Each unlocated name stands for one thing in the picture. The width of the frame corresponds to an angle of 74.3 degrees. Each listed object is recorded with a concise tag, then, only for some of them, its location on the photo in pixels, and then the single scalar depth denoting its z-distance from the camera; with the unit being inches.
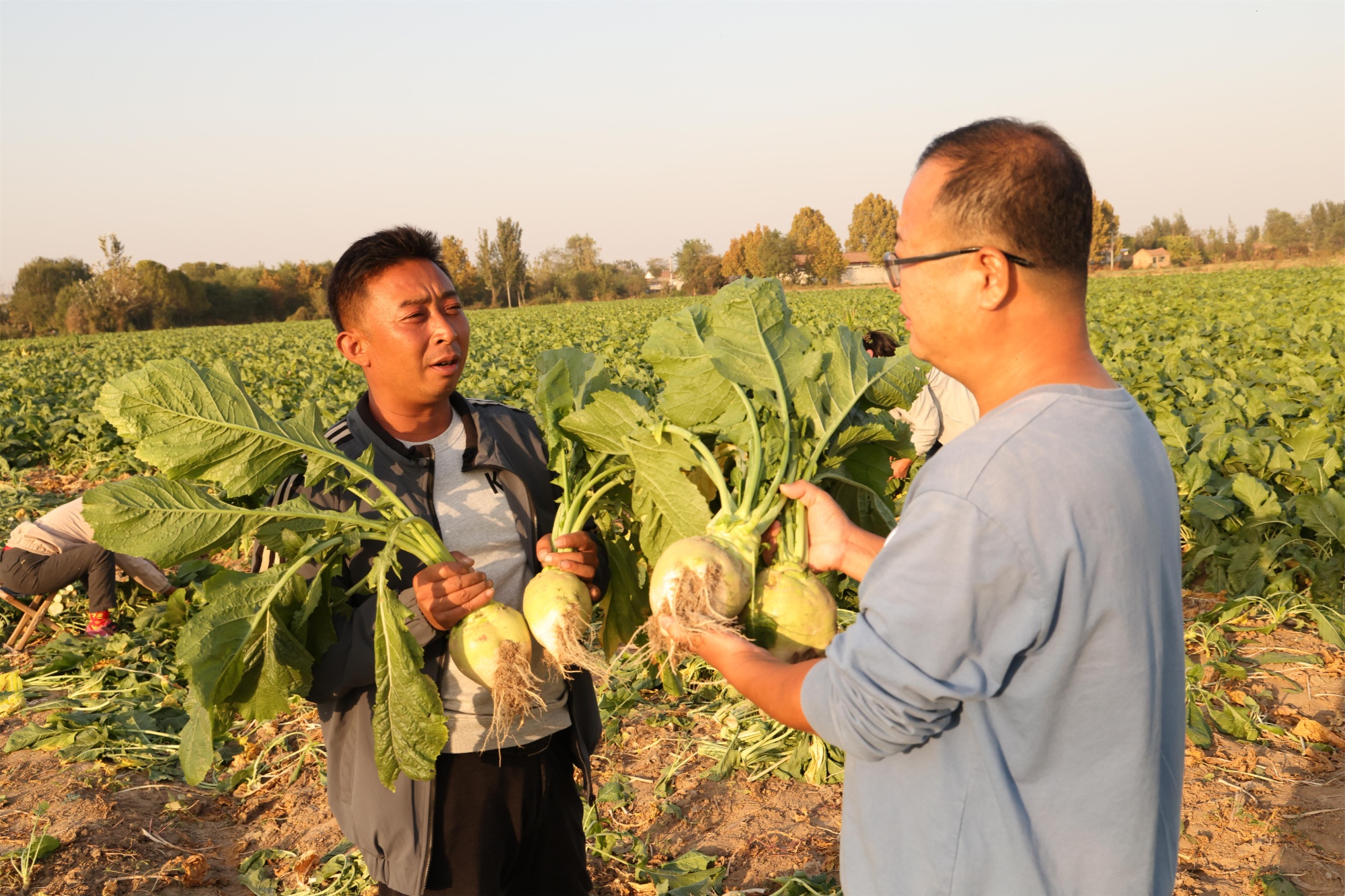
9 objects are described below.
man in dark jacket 85.7
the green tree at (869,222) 3878.0
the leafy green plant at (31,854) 135.3
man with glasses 45.9
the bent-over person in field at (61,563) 231.8
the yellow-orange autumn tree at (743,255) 3233.3
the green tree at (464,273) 3184.1
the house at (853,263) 2624.0
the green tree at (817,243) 3240.7
